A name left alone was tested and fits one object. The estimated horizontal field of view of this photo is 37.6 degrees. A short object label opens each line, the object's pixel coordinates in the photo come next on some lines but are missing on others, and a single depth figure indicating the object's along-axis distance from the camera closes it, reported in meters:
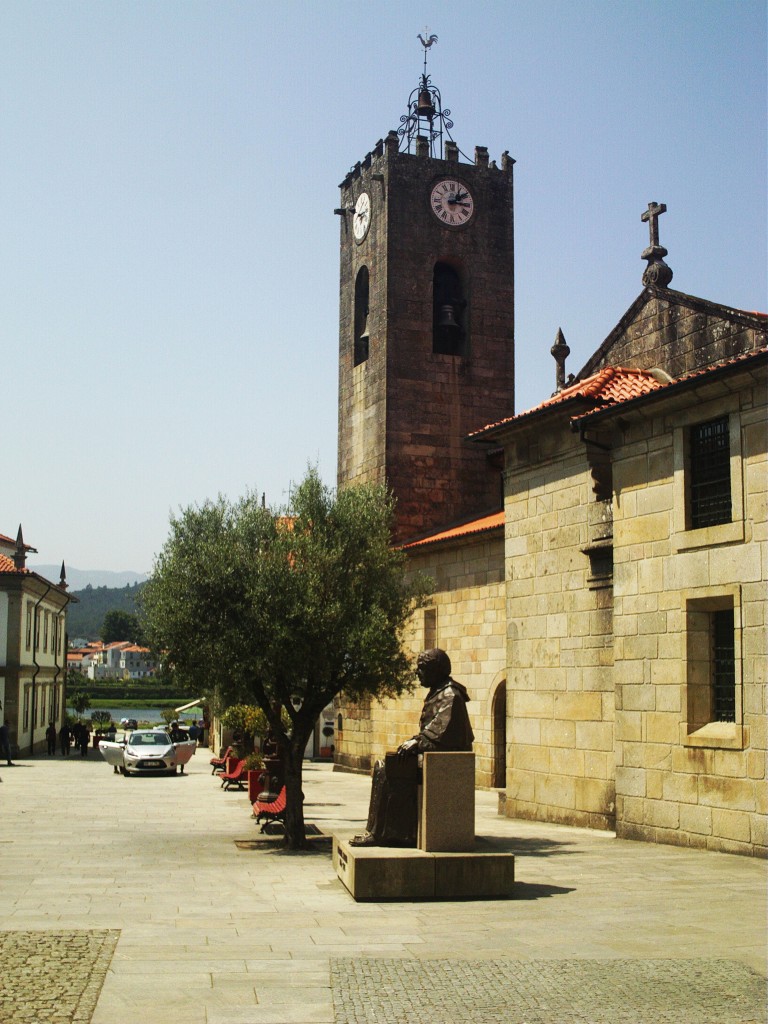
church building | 12.61
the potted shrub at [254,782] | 20.70
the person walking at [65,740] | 42.75
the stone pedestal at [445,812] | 10.44
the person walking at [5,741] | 35.34
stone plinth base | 10.16
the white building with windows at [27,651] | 39.25
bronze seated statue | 10.80
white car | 31.36
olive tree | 15.10
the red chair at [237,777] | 25.31
